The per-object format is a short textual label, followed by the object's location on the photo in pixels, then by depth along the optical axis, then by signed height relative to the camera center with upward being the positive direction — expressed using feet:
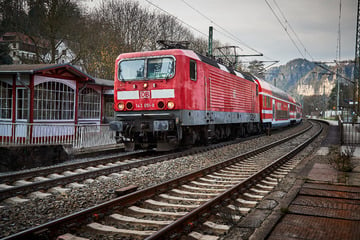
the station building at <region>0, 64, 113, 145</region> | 43.09 +2.36
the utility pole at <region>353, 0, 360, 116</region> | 92.55 +13.59
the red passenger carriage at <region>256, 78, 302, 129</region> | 73.68 +3.30
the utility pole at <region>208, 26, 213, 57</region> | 77.50 +18.21
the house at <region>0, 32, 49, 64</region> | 85.67 +18.39
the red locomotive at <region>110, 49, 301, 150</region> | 37.14 +2.16
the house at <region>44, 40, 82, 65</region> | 87.04 +16.55
